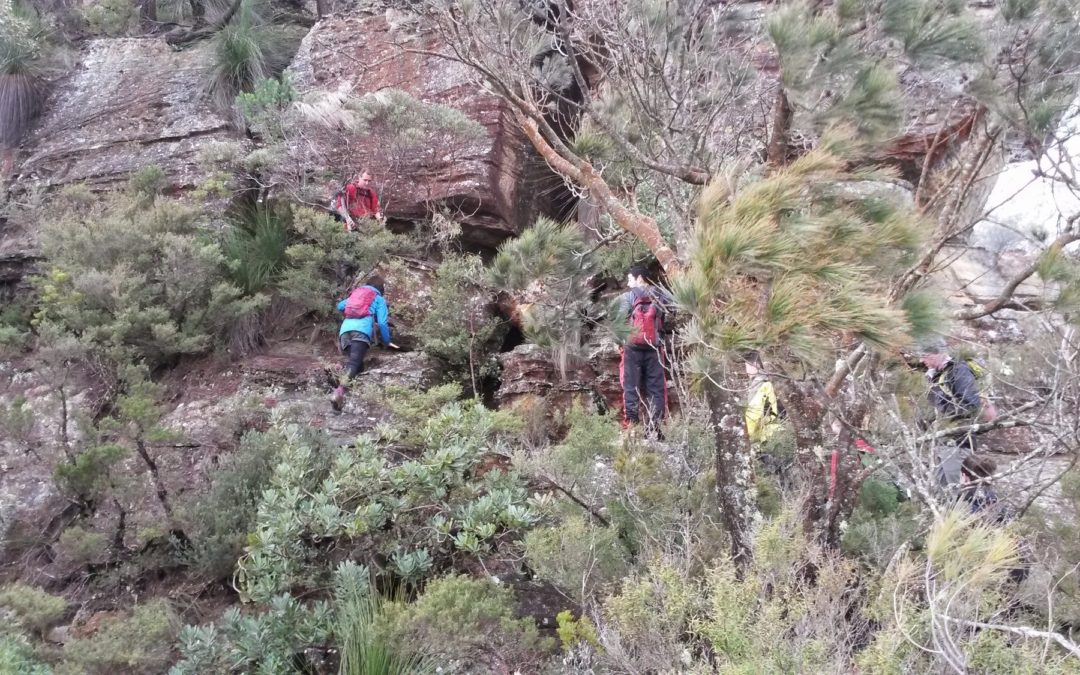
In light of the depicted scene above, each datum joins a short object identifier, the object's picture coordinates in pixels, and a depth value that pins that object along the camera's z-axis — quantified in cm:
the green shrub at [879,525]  394
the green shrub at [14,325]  822
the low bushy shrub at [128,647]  404
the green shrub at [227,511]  527
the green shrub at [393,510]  451
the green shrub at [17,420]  576
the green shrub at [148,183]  907
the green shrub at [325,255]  835
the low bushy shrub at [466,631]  391
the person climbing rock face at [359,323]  757
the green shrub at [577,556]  410
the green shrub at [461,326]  802
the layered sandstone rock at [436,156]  934
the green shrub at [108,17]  1335
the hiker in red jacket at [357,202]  862
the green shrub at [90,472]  542
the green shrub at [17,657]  360
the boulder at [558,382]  757
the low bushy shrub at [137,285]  721
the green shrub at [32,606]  416
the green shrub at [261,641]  412
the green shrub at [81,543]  502
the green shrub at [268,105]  967
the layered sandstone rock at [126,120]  1027
